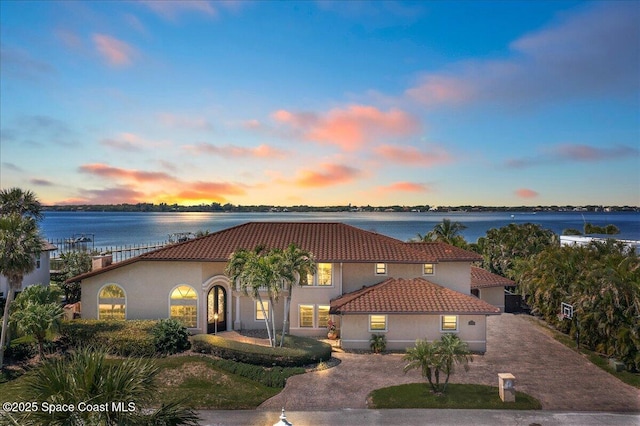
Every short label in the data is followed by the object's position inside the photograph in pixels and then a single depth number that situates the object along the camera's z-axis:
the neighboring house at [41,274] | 40.62
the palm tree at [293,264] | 24.61
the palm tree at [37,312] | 23.30
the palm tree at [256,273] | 23.88
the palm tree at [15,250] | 22.44
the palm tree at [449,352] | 19.20
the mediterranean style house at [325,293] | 27.64
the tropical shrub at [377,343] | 27.23
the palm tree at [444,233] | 52.74
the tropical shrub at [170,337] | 25.34
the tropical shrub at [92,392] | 8.39
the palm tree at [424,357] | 19.48
